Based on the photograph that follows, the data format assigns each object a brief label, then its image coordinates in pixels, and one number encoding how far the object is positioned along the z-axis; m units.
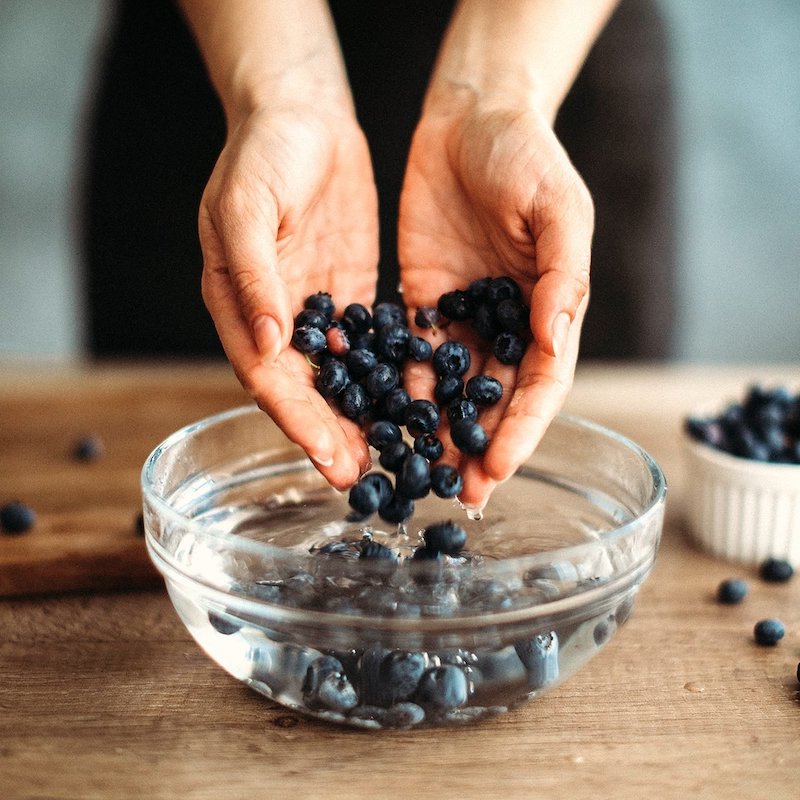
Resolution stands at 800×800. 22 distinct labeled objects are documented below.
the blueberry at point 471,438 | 0.55
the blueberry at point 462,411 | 0.57
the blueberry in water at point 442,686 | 0.49
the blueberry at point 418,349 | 0.60
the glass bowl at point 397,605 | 0.48
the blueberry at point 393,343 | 0.60
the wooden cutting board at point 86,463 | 0.61
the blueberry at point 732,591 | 0.61
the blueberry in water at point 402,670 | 0.48
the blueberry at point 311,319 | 0.59
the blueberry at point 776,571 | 0.63
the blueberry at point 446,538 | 0.51
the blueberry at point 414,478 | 0.53
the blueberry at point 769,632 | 0.58
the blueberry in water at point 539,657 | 0.49
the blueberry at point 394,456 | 0.55
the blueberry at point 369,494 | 0.54
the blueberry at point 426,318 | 0.62
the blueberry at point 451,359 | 0.59
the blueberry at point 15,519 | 0.65
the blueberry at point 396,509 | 0.54
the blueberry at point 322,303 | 0.61
